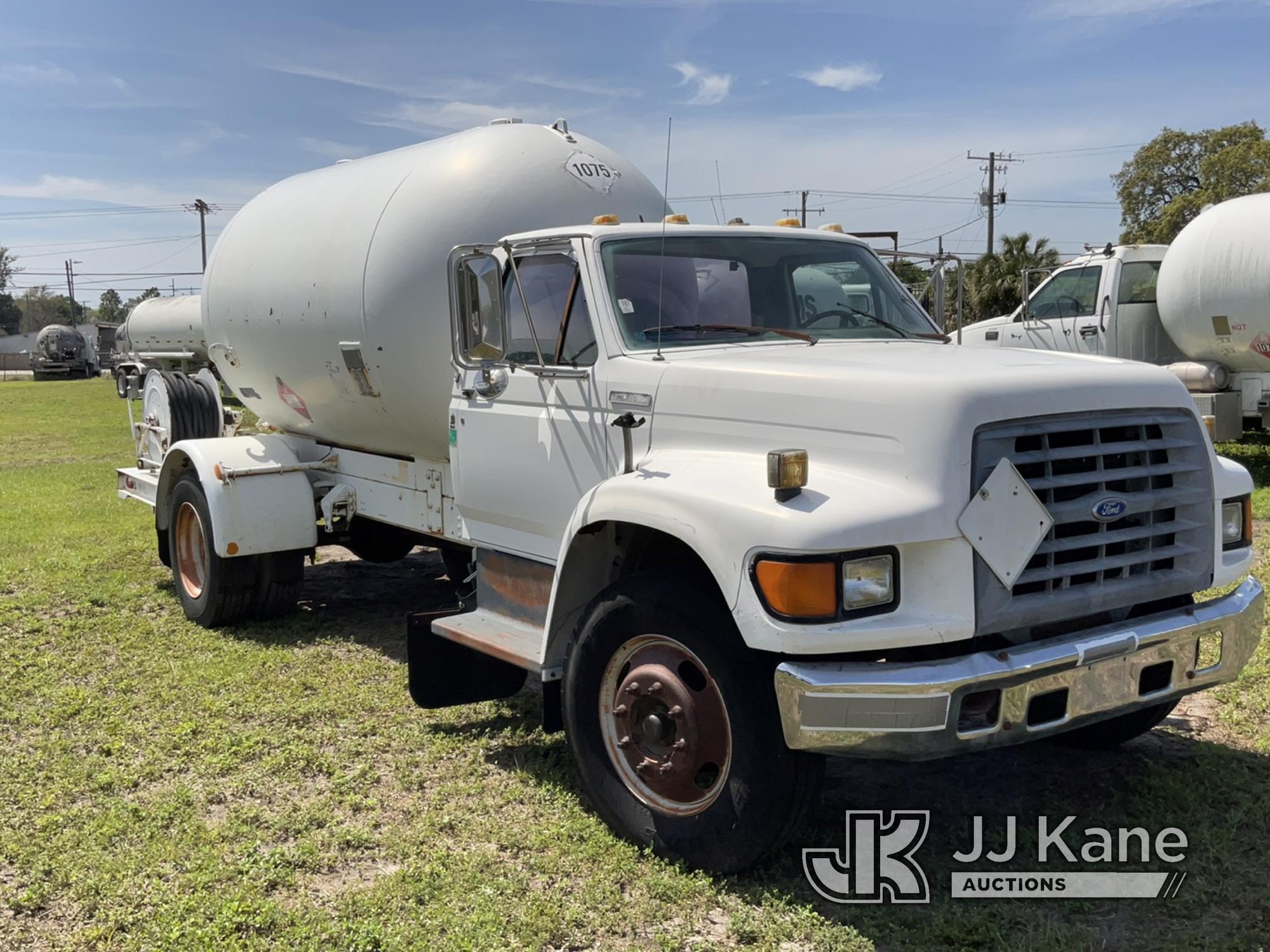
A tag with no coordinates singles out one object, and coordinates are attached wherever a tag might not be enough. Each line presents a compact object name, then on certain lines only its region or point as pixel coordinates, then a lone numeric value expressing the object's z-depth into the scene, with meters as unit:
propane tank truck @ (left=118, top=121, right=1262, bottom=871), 3.42
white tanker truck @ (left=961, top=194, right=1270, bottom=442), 12.98
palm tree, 34.81
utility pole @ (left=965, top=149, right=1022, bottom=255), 51.94
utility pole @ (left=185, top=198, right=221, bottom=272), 66.25
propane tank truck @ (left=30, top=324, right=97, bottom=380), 53.12
